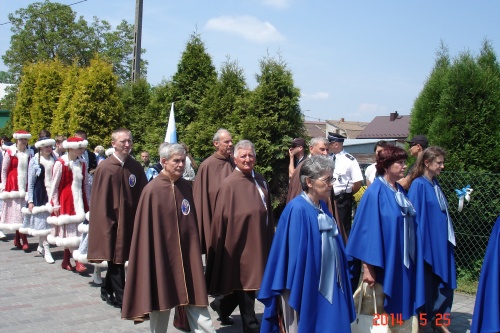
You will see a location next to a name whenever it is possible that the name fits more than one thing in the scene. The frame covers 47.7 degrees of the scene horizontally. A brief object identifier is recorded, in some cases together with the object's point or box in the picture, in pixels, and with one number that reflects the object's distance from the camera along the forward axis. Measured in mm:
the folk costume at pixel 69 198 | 8586
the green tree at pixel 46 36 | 49031
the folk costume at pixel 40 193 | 9664
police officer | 7977
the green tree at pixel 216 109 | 13031
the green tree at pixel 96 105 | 15898
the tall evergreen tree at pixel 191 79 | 14250
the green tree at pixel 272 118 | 11688
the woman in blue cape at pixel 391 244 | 4801
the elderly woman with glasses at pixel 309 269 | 4109
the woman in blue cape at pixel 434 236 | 5699
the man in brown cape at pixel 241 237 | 5738
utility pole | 17656
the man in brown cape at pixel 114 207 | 6750
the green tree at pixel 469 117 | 7996
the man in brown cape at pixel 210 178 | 6805
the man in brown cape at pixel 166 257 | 4898
